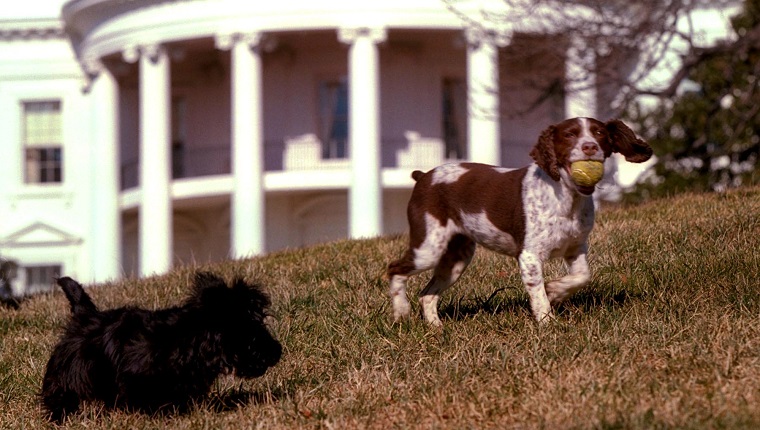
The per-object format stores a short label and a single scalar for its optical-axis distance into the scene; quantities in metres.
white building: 51.63
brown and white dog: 12.93
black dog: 11.60
